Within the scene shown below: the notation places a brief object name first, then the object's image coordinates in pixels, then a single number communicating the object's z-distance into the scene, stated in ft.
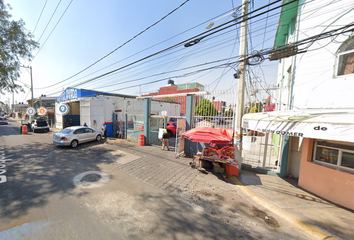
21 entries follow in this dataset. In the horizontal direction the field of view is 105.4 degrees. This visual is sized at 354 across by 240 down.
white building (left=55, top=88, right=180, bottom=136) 40.78
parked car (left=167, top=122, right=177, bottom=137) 46.20
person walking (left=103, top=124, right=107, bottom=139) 43.00
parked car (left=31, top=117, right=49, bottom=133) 52.24
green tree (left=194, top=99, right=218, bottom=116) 24.86
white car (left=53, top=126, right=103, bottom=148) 29.91
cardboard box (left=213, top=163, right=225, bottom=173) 19.98
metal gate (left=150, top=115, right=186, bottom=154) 35.24
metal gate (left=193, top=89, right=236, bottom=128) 23.19
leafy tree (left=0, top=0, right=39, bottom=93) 27.50
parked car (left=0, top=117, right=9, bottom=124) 85.07
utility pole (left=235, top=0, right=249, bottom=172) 18.45
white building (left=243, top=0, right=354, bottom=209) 13.20
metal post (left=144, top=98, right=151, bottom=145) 34.85
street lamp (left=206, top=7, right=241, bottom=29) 17.41
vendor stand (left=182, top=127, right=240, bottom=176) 18.35
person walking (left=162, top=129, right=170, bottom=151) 30.88
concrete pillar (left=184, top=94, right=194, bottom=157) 27.20
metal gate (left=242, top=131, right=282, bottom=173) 21.31
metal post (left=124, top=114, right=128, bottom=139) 41.02
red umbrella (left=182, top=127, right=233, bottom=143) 18.11
